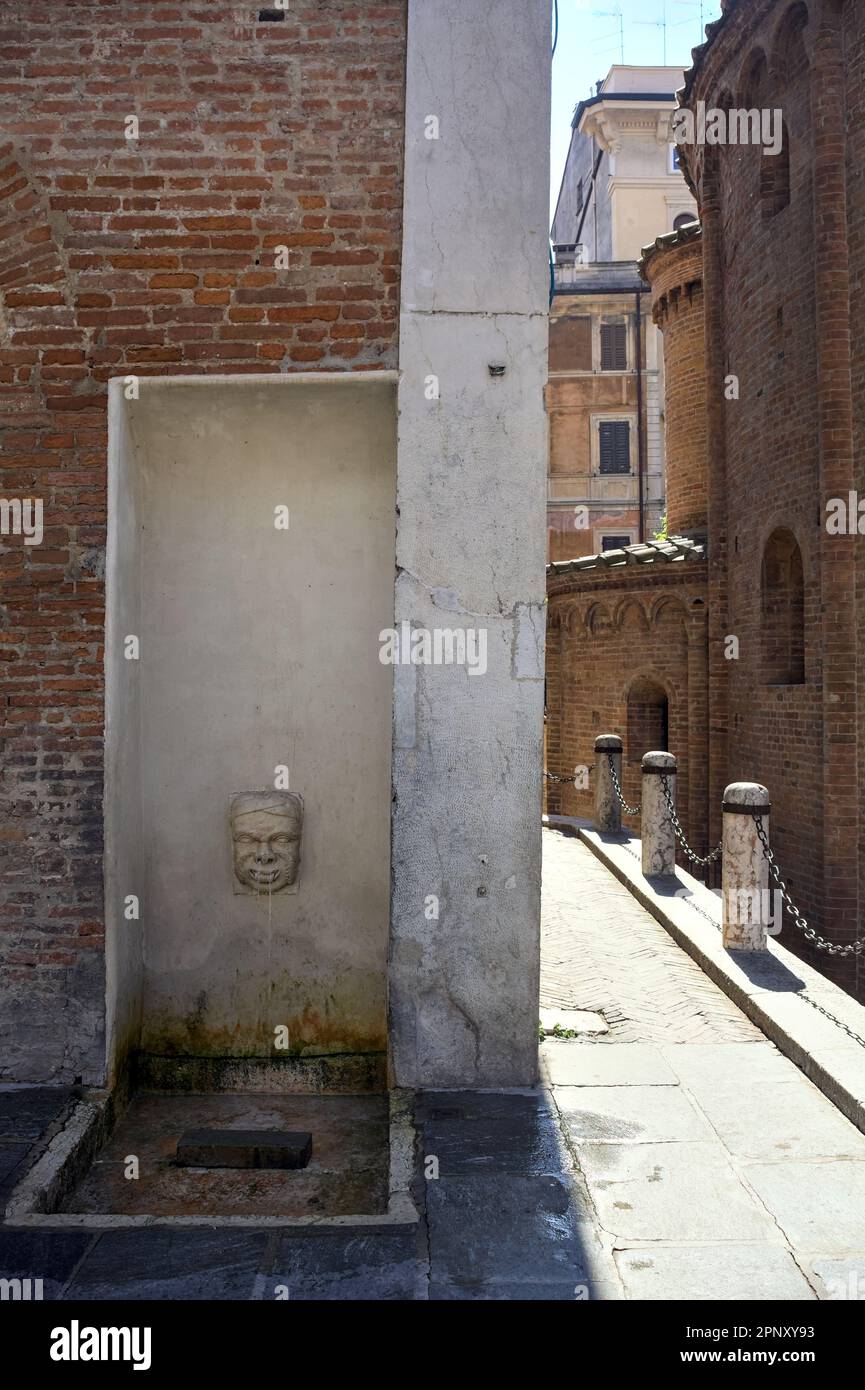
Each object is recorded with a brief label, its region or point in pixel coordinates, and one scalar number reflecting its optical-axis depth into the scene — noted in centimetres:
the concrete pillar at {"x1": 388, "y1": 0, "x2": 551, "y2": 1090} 489
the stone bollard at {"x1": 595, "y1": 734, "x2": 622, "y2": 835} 1220
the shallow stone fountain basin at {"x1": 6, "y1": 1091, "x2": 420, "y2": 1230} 379
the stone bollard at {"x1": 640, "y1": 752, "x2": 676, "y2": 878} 955
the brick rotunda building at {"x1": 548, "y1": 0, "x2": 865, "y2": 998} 1086
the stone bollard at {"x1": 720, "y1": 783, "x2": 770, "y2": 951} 718
